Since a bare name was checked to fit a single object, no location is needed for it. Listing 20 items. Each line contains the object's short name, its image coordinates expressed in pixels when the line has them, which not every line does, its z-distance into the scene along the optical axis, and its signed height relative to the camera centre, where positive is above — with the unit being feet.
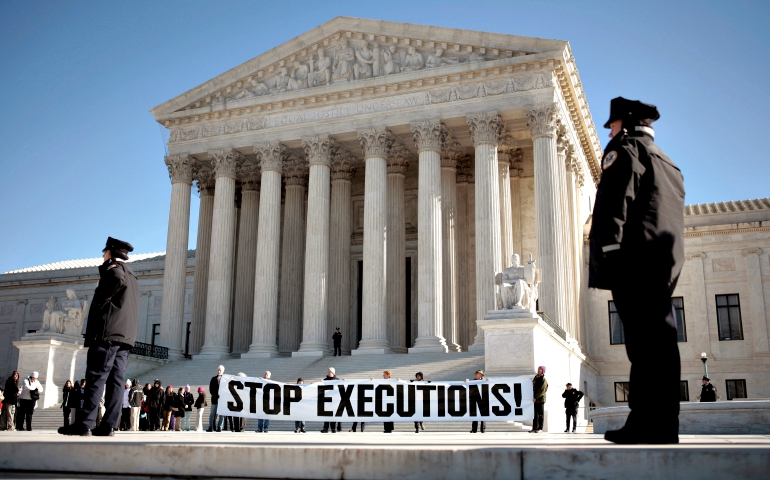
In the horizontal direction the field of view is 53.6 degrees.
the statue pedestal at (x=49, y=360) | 104.06 +5.24
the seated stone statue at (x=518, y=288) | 83.15 +12.34
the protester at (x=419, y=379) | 68.33 +2.02
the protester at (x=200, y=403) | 76.36 -0.32
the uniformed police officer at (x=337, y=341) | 122.62 +9.50
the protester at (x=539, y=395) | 63.41 +0.64
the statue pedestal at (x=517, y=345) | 80.53 +6.02
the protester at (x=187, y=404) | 79.41 -0.43
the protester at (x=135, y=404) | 75.31 -0.46
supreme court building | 112.78 +31.42
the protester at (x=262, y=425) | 68.64 -2.19
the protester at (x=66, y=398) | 75.90 +0.07
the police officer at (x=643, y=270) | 18.06 +3.17
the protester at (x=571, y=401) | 73.10 +0.20
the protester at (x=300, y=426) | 68.54 -2.25
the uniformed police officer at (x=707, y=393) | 78.89 +1.16
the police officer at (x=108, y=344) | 28.04 +2.03
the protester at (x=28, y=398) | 76.59 +0.03
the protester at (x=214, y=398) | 68.49 +0.18
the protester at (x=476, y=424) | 62.69 -1.76
